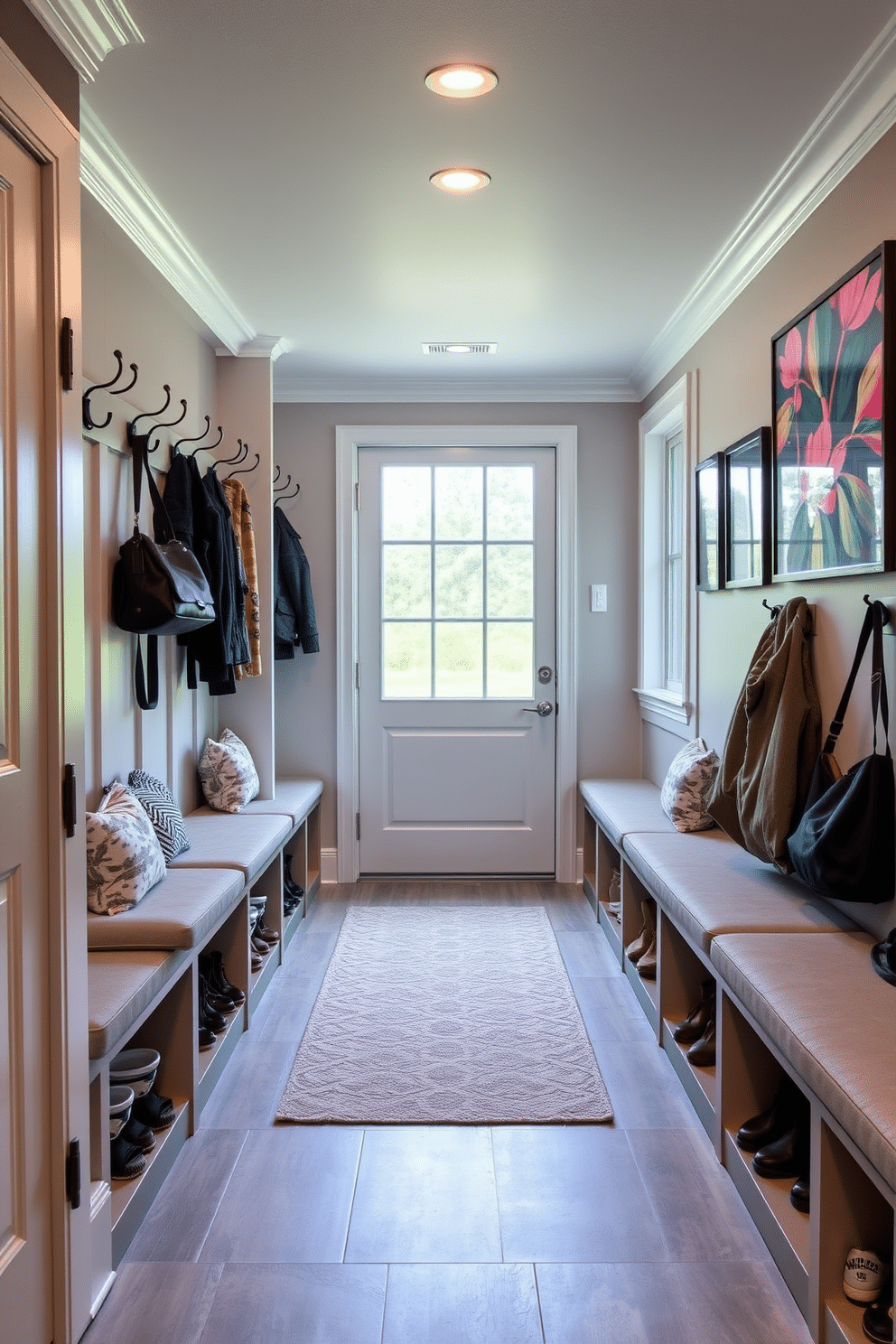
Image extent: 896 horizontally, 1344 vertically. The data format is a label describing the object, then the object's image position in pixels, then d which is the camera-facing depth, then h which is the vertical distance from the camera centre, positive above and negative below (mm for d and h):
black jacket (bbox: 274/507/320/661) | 4711 +146
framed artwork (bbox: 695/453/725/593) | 3600 +368
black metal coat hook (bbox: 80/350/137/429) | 2739 +571
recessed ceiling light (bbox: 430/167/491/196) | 2705 +1153
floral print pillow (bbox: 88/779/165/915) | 2580 -574
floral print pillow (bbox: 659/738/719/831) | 3637 -570
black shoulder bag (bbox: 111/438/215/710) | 2930 +110
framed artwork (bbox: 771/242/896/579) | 2242 +468
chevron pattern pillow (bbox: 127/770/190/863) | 3125 -544
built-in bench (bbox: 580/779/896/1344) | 1705 -731
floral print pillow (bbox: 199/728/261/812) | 4051 -565
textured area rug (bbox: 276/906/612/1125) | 2752 -1229
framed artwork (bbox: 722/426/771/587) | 3094 +357
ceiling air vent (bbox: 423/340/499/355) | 4402 +1173
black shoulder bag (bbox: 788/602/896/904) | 2213 -436
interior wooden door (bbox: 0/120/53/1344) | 1633 -263
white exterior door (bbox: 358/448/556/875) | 5098 -155
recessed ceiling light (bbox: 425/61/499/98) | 2213 +1159
